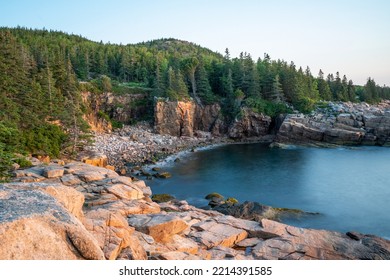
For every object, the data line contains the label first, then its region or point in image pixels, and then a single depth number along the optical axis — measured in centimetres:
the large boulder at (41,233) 602
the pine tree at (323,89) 7688
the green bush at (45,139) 2923
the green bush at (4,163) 1548
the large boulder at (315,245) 1477
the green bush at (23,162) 2179
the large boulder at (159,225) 1370
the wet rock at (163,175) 3534
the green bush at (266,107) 6259
